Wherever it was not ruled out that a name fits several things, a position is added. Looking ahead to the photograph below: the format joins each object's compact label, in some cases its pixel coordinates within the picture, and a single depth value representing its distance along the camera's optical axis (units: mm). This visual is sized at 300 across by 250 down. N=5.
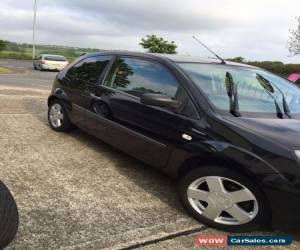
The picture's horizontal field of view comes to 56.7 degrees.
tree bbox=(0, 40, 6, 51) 32627
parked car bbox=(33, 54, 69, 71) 19717
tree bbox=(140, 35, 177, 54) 18257
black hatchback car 2205
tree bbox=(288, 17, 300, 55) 22519
